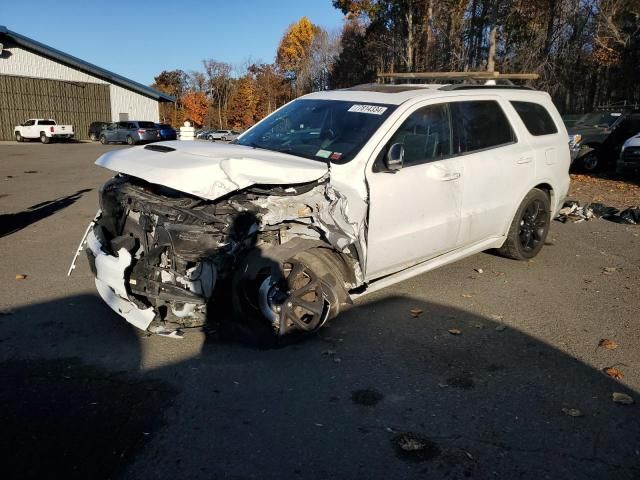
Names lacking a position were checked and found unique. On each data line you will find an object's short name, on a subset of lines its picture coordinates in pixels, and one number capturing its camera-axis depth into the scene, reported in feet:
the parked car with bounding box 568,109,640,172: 48.96
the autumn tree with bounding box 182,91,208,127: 224.74
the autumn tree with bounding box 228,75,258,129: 220.43
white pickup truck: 114.42
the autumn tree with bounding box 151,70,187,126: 240.32
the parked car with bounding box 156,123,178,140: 121.68
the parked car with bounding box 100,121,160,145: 116.47
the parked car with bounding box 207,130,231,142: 136.38
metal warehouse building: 116.88
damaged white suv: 11.80
